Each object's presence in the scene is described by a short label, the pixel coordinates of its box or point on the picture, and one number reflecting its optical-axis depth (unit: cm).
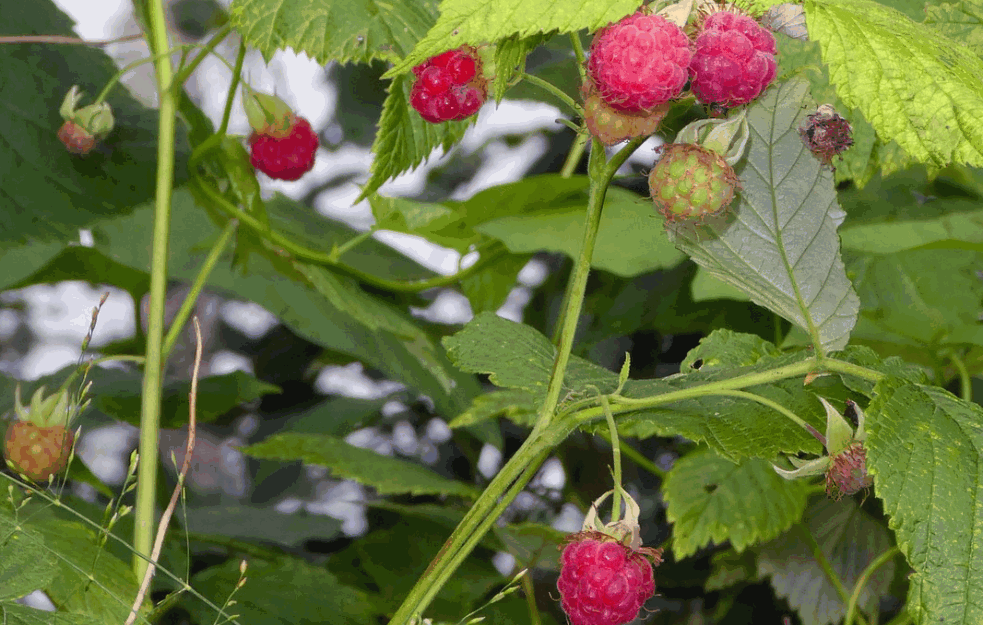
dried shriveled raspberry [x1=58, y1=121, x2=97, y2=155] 50
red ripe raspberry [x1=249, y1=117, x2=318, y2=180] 50
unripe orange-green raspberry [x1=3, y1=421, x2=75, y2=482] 45
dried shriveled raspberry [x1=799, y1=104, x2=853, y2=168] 37
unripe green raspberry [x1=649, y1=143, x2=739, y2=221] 36
